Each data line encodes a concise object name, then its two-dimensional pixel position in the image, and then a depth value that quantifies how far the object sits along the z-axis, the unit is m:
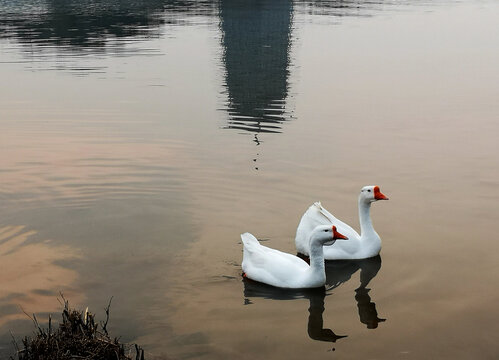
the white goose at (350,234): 11.90
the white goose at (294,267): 10.78
